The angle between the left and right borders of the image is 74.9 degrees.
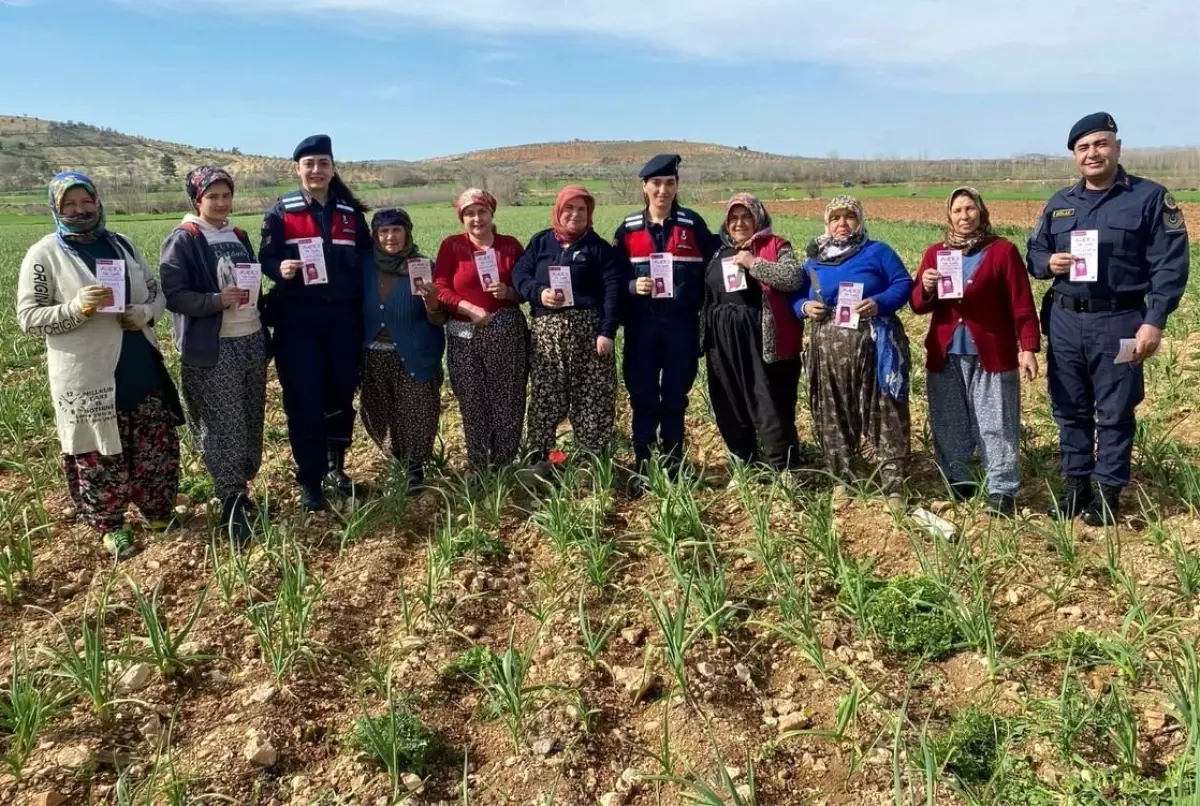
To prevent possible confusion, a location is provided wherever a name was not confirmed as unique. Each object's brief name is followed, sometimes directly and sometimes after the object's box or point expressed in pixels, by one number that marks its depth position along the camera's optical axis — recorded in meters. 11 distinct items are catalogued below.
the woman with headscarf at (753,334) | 4.56
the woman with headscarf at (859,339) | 4.40
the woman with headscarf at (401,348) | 4.79
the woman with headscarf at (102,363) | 3.94
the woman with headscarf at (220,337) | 4.20
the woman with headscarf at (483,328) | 4.79
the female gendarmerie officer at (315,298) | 4.50
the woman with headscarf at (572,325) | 4.76
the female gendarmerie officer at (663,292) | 4.70
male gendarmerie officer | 3.98
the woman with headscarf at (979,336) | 4.22
